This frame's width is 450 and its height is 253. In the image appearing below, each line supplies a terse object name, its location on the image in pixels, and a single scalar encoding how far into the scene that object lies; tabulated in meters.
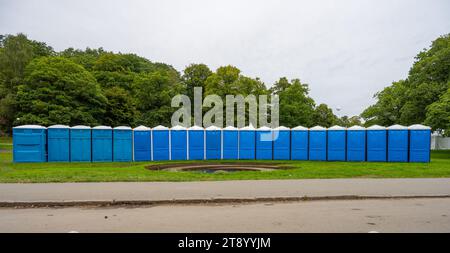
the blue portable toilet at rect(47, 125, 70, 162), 20.30
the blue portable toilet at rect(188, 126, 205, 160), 22.88
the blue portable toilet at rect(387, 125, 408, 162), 20.50
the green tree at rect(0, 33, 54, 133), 40.97
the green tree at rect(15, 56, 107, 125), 35.00
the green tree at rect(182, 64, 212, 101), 47.32
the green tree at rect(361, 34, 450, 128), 30.66
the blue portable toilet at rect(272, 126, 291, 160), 22.83
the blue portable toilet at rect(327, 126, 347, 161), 21.75
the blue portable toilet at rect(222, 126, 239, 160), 23.39
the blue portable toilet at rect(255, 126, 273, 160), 23.12
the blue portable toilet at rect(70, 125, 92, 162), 20.64
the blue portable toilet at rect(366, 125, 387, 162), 20.91
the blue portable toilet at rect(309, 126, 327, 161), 22.17
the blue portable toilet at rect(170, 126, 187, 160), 22.52
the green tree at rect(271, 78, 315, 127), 42.09
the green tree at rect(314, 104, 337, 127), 57.76
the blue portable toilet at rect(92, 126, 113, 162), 21.05
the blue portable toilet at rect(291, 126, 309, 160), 22.53
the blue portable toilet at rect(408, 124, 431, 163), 20.08
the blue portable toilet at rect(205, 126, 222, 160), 23.20
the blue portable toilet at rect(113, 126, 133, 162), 21.52
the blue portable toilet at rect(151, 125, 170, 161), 22.25
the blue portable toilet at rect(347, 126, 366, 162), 21.36
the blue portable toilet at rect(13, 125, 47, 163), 19.52
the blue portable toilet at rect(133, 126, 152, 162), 22.00
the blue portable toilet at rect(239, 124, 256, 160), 23.28
